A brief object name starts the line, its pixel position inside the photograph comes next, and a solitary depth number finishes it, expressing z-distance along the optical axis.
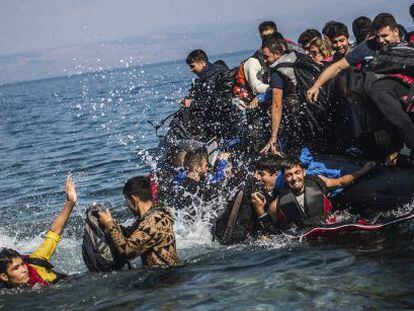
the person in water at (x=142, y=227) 7.84
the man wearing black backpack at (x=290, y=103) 10.53
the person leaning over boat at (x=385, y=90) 8.88
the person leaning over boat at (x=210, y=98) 12.31
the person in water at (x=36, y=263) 7.98
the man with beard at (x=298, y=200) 8.68
